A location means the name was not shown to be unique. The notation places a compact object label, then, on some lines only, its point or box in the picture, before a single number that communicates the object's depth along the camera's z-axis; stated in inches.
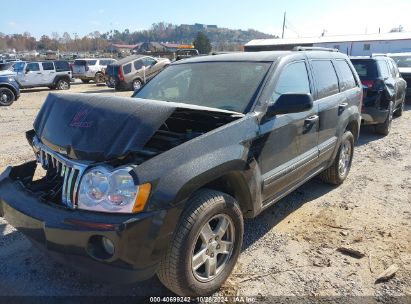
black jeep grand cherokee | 91.1
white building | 1575.9
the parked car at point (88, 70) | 1064.2
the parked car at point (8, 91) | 573.2
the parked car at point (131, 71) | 800.9
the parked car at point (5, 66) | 898.2
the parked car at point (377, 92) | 313.1
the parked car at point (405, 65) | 494.1
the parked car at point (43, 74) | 828.6
